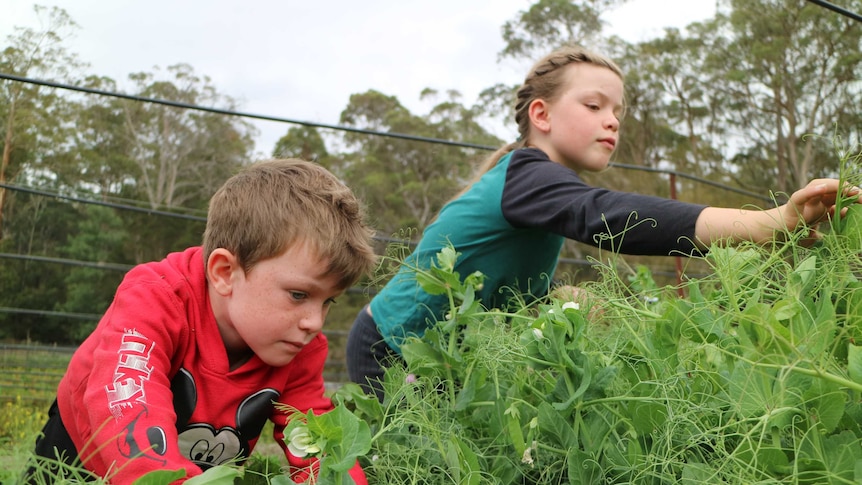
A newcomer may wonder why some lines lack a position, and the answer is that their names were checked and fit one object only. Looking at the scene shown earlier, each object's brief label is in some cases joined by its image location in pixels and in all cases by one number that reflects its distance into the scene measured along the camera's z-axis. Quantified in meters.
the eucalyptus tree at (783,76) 18.47
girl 1.09
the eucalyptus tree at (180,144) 17.41
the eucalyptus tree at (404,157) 20.19
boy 1.12
